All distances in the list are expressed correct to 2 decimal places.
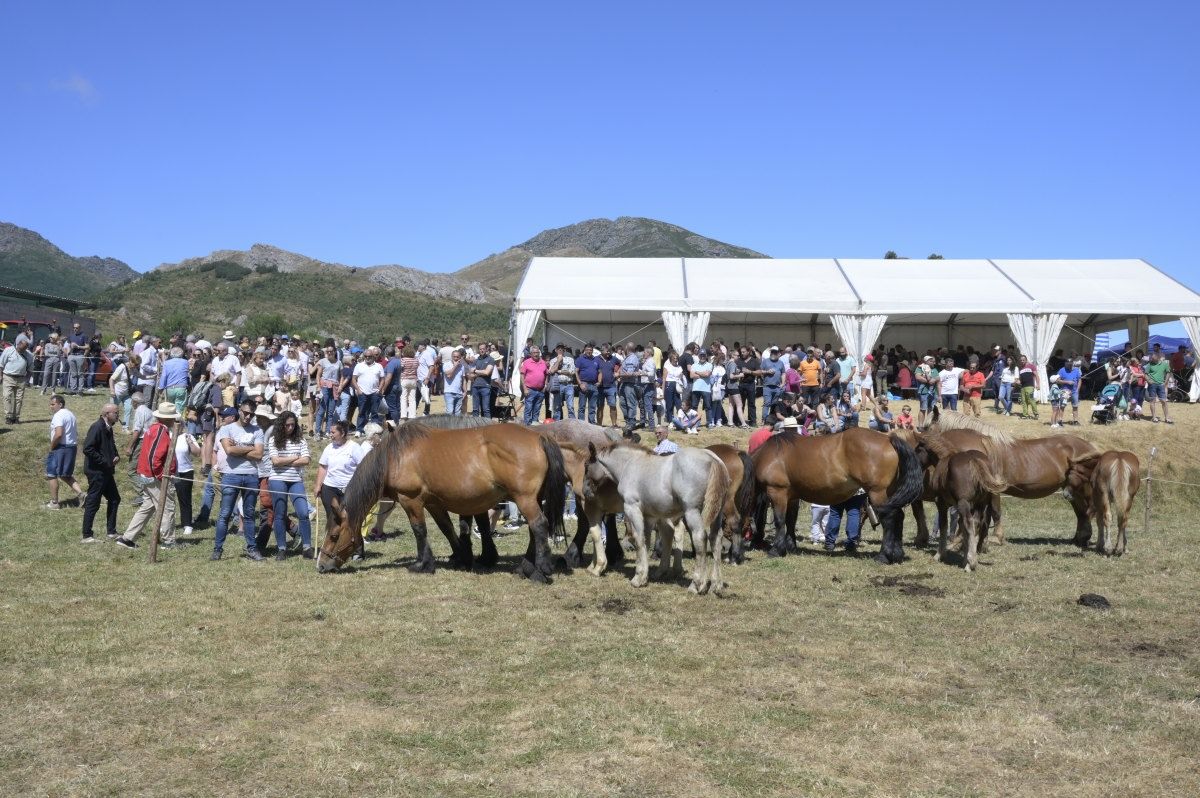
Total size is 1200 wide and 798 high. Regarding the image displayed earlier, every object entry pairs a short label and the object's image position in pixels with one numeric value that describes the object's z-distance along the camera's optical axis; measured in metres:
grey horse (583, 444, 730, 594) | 10.73
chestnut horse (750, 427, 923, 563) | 12.86
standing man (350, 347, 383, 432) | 20.03
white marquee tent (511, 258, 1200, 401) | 27.92
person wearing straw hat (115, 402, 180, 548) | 13.63
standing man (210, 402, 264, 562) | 12.68
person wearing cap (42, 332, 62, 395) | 26.28
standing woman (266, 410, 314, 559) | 12.91
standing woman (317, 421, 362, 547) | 12.81
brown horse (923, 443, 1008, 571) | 12.34
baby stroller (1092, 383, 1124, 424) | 25.48
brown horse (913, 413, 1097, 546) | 14.00
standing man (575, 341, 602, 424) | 22.36
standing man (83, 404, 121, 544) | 14.14
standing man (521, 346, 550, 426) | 22.19
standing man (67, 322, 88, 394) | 26.45
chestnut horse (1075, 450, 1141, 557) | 13.38
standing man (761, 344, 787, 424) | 23.52
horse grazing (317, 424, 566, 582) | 11.55
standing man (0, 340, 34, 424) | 21.70
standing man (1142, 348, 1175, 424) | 25.23
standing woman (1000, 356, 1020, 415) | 26.47
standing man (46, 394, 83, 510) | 16.38
